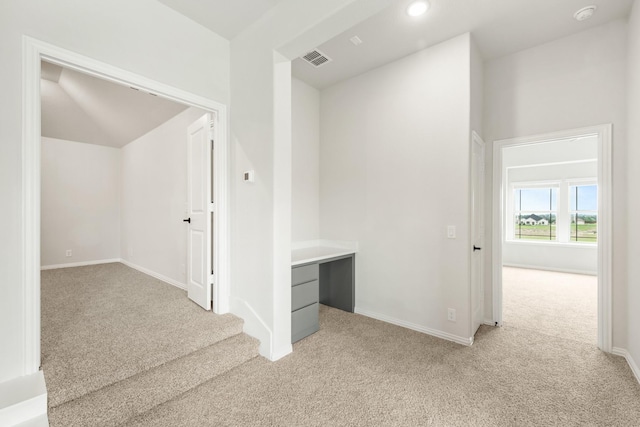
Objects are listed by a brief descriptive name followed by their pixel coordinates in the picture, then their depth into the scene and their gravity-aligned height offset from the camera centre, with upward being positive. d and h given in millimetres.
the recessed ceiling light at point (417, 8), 2270 +1726
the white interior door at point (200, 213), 2787 +8
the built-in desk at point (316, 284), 2727 -821
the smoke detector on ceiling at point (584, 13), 2332 +1725
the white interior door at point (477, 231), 2773 -189
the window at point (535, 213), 6430 +3
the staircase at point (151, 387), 1541 -1116
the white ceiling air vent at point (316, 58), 3045 +1760
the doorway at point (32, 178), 1640 +215
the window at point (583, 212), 5949 +22
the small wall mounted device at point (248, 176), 2510 +347
